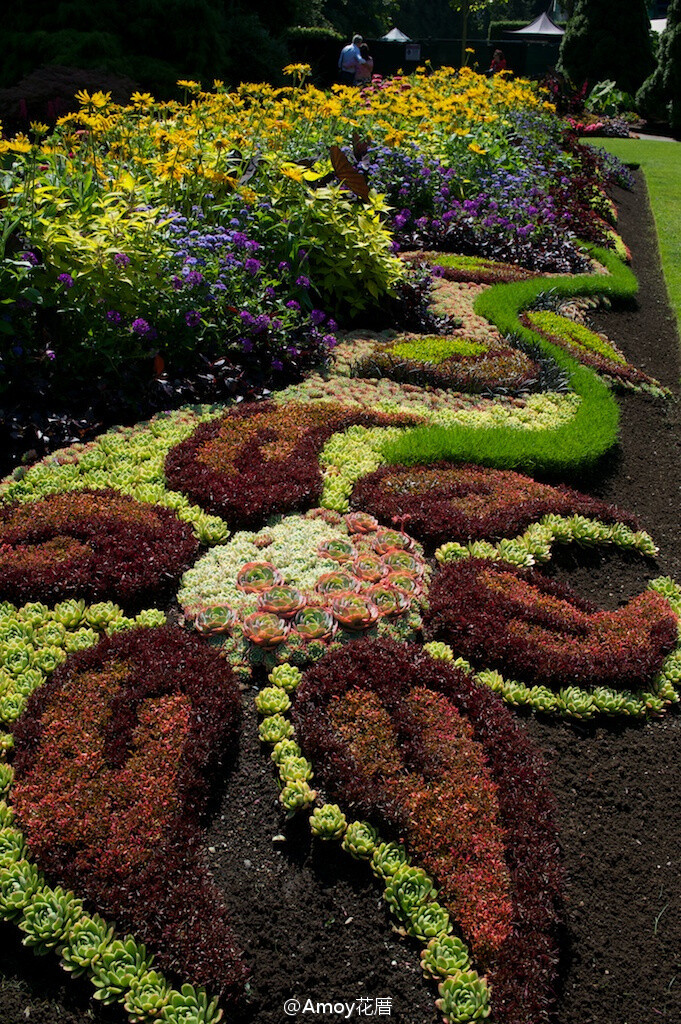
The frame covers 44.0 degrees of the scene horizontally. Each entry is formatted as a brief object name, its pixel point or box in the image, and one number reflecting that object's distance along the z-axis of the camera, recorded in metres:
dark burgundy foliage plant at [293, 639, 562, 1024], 2.20
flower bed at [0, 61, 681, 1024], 2.35
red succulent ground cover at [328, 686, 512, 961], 2.35
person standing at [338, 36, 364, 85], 16.80
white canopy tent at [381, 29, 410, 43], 35.71
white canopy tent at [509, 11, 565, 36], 47.28
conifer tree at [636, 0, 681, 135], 22.42
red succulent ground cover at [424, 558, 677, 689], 3.21
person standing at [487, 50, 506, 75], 18.77
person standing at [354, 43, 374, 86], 16.78
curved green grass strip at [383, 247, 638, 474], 4.67
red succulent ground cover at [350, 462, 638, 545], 3.98
